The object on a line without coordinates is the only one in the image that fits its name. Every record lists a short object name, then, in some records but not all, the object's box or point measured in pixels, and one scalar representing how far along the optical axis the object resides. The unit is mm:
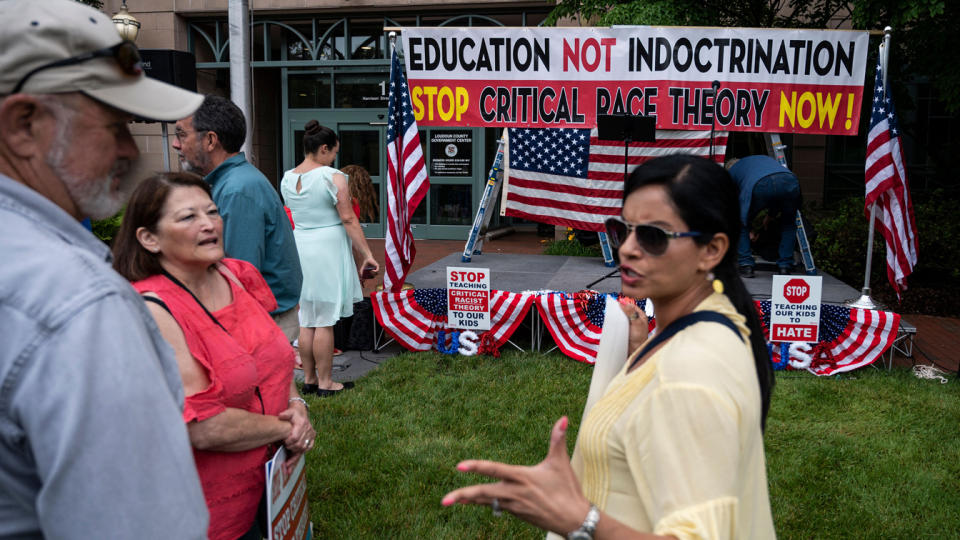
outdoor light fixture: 10258
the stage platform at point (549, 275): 7848
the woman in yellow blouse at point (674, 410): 1336
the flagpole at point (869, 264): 6824
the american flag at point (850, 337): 6395
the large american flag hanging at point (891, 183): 6863
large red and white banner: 7719
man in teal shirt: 3557
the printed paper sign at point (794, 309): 6215
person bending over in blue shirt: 8391
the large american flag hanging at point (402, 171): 7105
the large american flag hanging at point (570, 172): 9086
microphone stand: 7494
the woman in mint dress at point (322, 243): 5480
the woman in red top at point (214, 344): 2156
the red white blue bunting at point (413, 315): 7102
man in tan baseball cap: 929
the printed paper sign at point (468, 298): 6773
